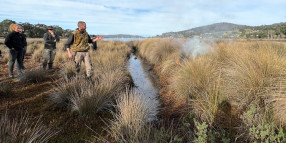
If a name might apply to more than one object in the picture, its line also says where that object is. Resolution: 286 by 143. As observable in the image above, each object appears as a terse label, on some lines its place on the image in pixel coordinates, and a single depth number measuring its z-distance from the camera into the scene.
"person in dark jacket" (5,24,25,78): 5.86
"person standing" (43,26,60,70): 7.27
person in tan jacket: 5.09
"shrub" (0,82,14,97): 4.38
